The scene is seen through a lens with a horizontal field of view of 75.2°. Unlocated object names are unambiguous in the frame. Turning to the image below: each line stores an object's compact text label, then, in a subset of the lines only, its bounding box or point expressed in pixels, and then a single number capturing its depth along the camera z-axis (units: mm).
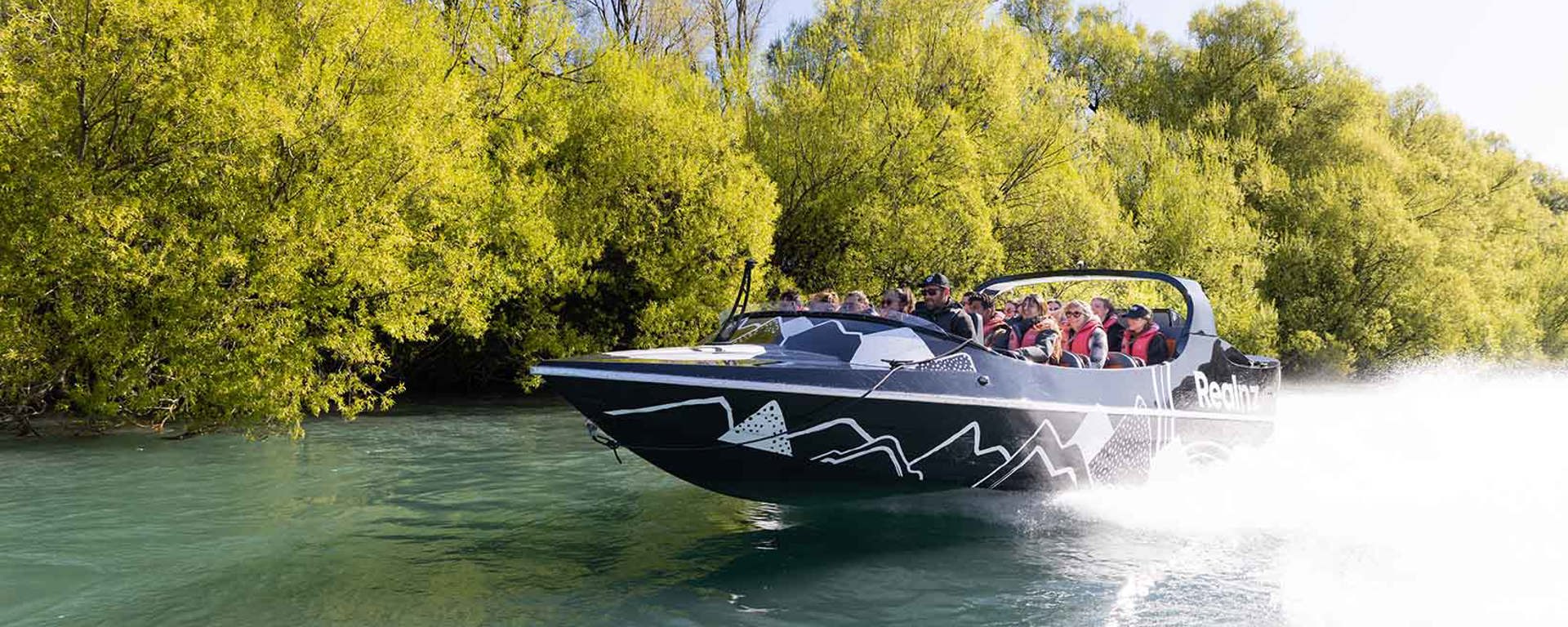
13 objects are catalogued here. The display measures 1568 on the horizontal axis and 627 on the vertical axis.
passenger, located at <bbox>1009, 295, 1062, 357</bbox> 8781
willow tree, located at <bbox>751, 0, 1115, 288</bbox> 24578
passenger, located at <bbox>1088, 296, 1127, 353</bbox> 10242
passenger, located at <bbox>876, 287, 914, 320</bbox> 9883
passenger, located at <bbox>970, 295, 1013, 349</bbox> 9531
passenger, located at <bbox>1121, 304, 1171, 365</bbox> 9844
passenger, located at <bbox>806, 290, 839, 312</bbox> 9106
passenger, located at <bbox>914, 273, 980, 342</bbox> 9195
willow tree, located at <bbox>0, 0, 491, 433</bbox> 12484
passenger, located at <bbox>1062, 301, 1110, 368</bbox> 9062
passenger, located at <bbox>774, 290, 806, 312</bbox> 8817
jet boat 6945
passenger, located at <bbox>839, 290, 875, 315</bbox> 9258
